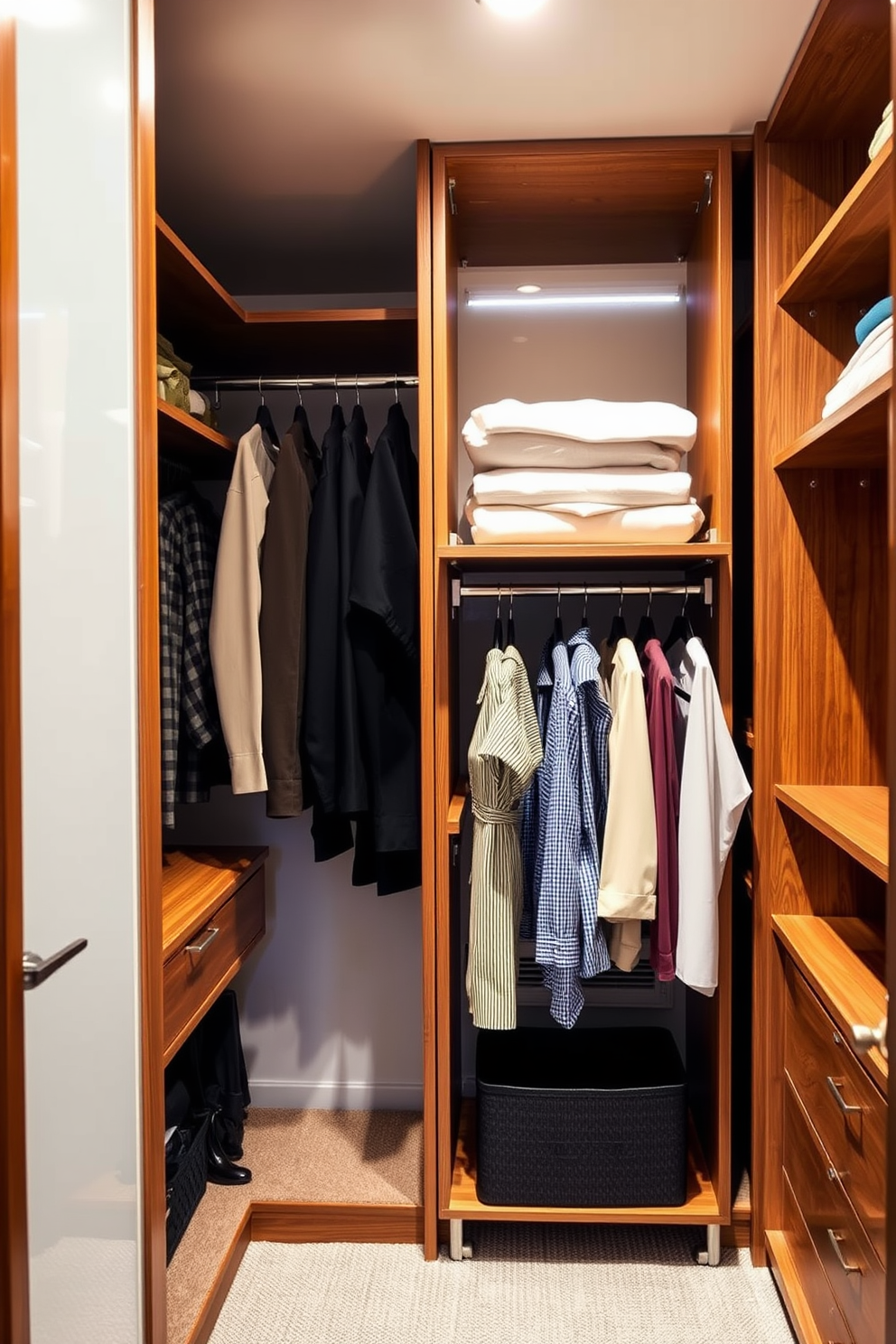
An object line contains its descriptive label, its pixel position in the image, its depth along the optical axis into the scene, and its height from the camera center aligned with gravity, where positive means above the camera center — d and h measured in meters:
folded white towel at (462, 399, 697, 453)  1.99 +0.51
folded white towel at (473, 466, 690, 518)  2.00 +0.37
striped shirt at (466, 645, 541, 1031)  1.97 -0.41
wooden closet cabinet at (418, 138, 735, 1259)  2.01 +0.48
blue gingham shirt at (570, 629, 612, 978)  1.97 -0.24
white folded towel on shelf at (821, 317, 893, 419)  1.41 +0.47
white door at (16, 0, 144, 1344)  1.12 +0.00
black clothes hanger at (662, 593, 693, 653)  2.20 +0.08
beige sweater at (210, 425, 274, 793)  2.13 +0.10
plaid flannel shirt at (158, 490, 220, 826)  2.07 +0.04
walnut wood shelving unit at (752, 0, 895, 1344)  1.88 +0.05
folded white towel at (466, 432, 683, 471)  2.03 +0.45
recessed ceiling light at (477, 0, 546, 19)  1.53 +1.06
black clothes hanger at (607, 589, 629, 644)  2.14 +0.08
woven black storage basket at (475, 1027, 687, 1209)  2.08 -1.04
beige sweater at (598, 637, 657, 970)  1.93 -0.31
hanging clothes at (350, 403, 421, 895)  2.12 +0.03
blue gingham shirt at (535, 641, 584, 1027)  1.95 -0.41
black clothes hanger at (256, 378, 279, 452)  2.40 +0.62
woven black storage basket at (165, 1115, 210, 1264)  1.98 -1.13
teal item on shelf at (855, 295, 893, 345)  1.45 +0.54
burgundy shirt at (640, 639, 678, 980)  1.99 -0.28
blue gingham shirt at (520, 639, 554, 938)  2.10 -0.33
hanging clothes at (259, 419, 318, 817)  2.13 +0.09
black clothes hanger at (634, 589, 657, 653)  2.14 +0.07
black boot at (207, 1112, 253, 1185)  2.26 -1.20
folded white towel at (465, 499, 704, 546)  2.01 +0.29
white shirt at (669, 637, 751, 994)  1.92 -0.31
